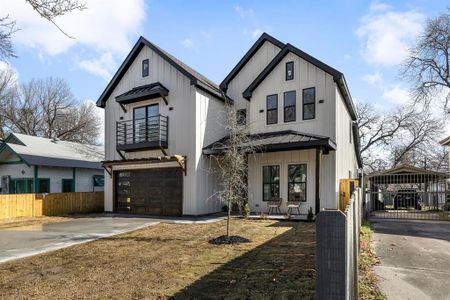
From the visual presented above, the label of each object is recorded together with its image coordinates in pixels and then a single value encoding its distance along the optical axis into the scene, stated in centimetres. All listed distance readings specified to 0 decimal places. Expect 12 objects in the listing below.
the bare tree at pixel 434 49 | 2745
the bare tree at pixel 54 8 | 563
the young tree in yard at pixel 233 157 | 962
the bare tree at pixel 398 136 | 4303
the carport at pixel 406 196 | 1965
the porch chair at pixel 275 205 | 1607
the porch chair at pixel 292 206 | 1537
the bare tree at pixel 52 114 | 4069
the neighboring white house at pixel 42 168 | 2167
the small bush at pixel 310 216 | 1369
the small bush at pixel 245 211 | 1495
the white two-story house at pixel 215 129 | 1562
